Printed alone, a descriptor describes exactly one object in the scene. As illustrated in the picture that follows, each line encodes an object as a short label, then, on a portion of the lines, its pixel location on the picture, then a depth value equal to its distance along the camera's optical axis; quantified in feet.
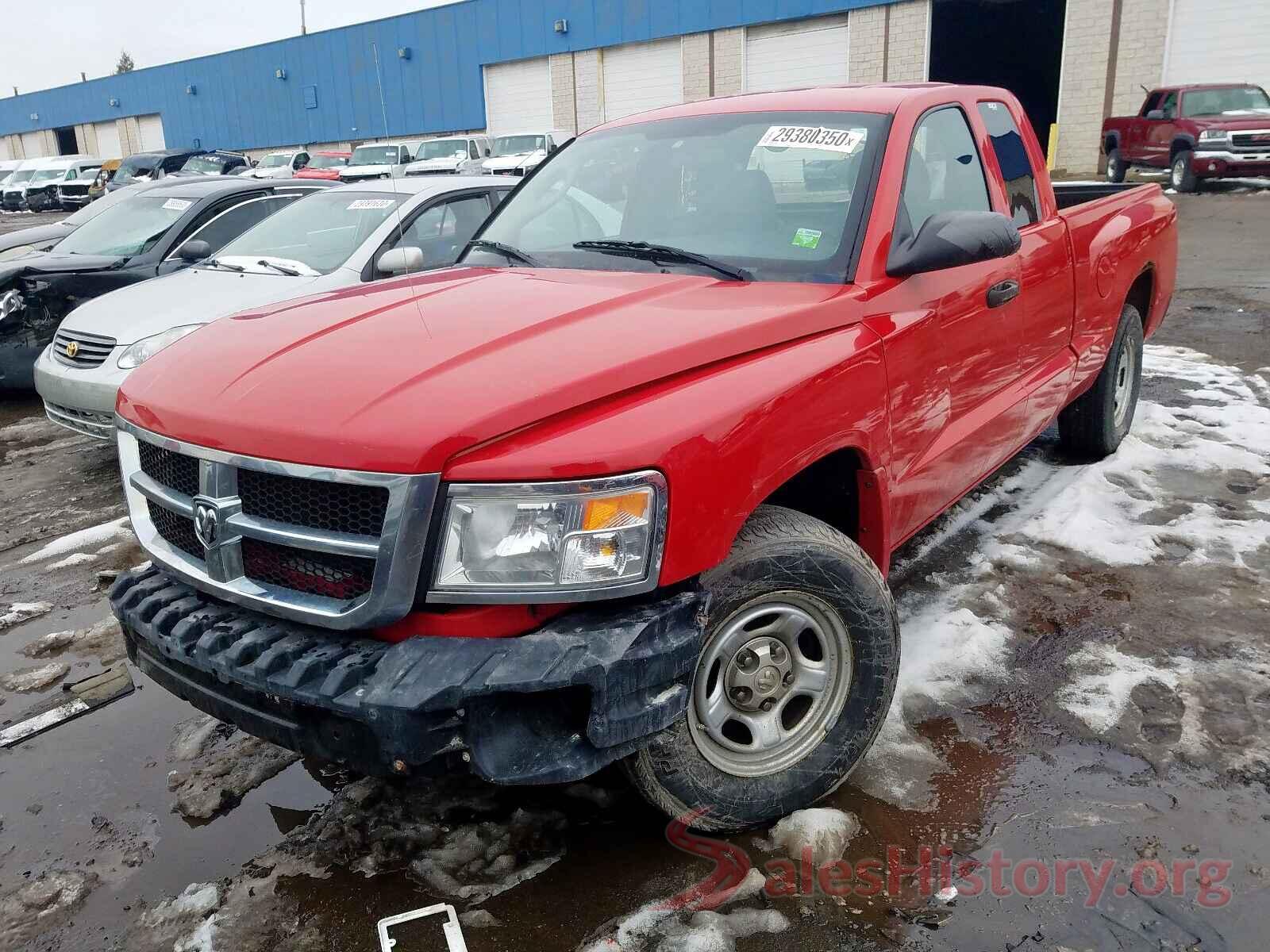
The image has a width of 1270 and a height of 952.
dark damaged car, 24.26
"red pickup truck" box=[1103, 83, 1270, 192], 55.11
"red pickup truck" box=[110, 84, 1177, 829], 6.60
